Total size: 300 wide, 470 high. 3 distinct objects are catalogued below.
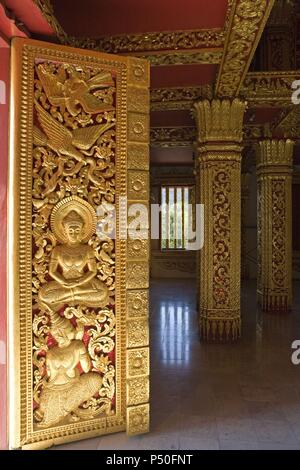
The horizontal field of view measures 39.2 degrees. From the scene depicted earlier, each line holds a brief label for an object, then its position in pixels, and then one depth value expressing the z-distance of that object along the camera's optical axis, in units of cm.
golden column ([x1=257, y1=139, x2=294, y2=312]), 656
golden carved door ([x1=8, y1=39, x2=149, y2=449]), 218
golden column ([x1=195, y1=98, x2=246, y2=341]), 464
